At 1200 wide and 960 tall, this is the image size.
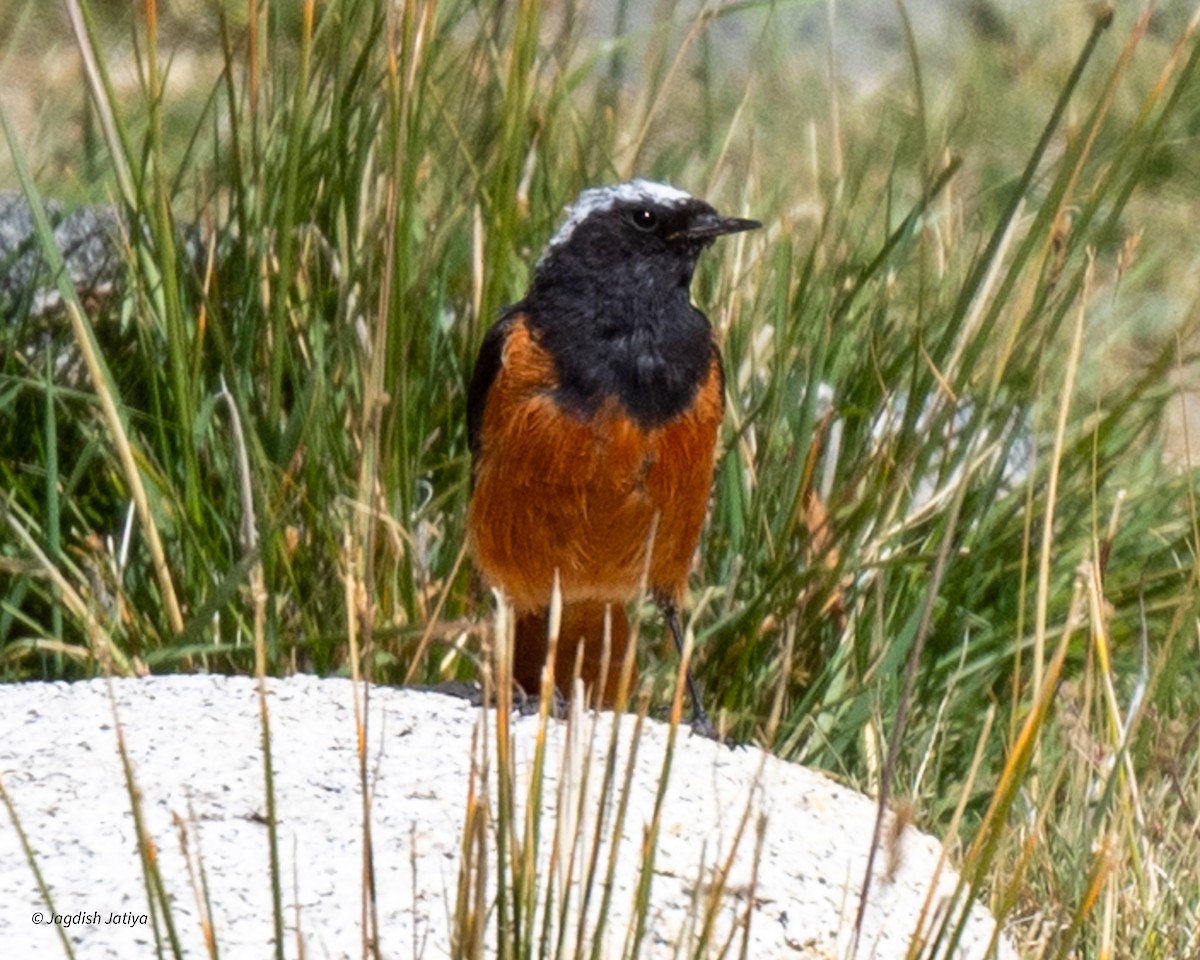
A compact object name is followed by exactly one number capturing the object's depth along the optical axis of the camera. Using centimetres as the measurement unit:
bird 845
